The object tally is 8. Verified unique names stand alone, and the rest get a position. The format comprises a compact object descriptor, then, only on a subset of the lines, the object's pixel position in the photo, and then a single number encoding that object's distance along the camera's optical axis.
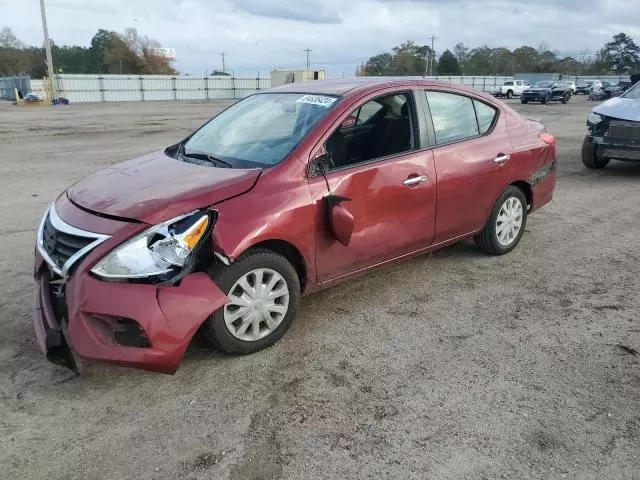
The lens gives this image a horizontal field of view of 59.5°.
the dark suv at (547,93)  39.34
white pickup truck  50.09
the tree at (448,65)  84.88
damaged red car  3.02
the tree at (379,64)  93.22
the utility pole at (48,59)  43.91
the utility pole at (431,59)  84.25
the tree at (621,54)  101.12
